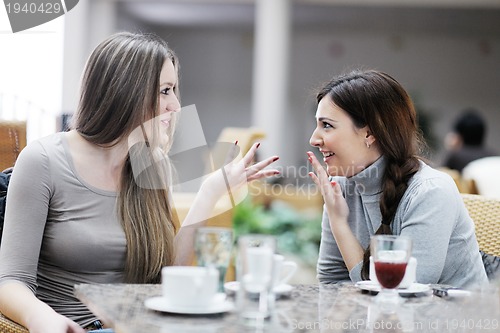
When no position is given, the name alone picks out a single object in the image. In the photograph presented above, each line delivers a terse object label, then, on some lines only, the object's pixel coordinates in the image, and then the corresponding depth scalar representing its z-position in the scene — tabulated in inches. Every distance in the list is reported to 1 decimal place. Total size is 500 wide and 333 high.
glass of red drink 78.6
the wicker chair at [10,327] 85.3
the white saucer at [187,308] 71.8
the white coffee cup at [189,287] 72.2
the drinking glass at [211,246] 73.9
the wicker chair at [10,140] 107.4
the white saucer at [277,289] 78.9
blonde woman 88.4
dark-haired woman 94.6
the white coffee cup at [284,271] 78.9
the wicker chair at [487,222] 99.7
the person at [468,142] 257.3
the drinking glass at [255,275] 72.0
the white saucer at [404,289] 81.5
